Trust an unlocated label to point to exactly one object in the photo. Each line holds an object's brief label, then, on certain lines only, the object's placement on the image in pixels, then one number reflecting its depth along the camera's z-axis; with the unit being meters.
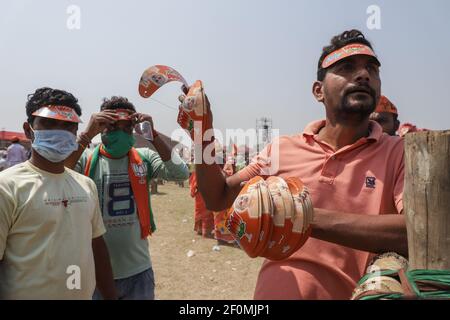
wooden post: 1.14
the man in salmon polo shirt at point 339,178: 1.44
